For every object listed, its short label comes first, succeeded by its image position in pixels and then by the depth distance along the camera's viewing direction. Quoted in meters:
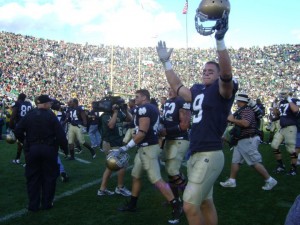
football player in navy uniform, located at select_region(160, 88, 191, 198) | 5.47
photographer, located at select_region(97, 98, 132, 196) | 6.53
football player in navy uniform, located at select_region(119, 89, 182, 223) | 5.09
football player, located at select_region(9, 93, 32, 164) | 9.28
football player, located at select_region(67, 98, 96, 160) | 10.83
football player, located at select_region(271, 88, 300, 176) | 8.43
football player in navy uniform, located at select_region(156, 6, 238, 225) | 3.30
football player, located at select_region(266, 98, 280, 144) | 12.16
